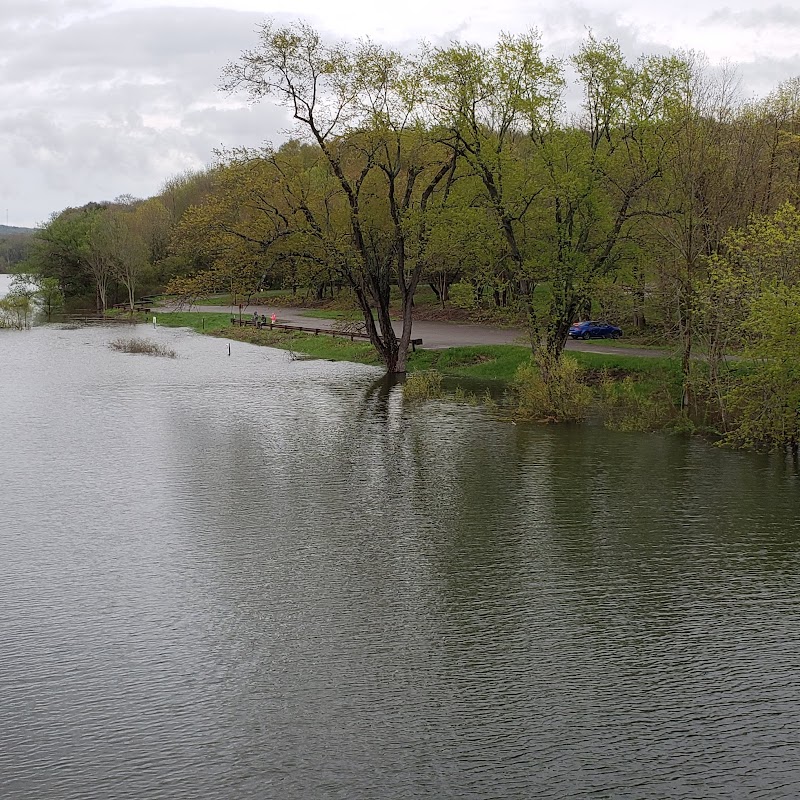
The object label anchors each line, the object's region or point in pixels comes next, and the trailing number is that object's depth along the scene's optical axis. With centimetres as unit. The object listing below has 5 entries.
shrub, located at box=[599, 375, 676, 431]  3231
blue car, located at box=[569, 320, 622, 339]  5322
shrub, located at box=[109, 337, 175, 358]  5838
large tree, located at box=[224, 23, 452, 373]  4028
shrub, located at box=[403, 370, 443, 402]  3953
